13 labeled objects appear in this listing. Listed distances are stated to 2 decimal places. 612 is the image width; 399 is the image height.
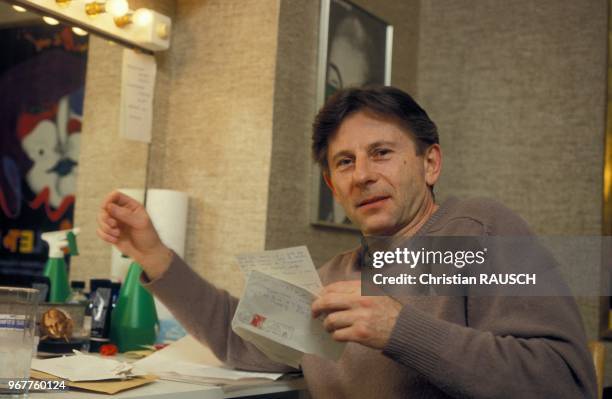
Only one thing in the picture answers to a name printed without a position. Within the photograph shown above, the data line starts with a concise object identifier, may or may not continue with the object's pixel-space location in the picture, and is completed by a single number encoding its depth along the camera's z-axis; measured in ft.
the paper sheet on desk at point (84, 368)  3.59
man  3.04
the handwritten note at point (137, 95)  5.94
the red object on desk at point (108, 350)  4.72
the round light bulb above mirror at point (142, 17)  5.82
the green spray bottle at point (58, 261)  5.17
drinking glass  3.35
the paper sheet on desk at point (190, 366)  4.05
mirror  5.13
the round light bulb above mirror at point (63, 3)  5.33
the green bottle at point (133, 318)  5.00
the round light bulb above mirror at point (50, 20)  5.32
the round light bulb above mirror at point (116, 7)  5.59
